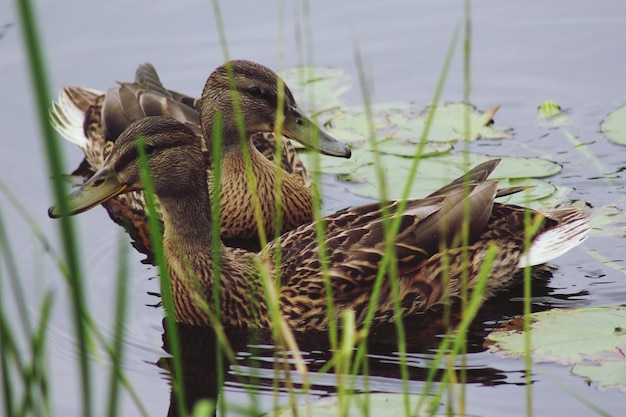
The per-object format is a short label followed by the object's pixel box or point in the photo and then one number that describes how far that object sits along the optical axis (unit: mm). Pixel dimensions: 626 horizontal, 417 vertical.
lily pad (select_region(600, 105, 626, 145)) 14406
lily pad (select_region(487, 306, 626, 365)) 9570
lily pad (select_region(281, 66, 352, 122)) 15914
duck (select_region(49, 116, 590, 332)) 10930
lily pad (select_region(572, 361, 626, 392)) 9187
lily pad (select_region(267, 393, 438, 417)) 8453
